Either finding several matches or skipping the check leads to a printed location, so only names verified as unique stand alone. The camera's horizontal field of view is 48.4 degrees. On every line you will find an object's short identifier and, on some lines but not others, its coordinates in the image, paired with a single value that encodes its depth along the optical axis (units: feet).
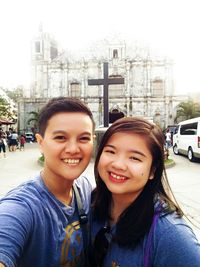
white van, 31.50
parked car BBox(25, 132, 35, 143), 79.73
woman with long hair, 3.47
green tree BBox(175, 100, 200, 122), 81.73
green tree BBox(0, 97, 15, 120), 65.05
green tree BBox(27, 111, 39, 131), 91.49
